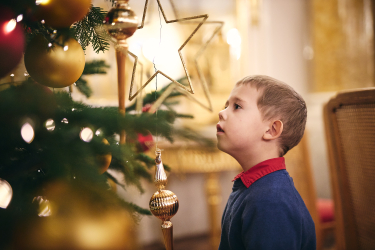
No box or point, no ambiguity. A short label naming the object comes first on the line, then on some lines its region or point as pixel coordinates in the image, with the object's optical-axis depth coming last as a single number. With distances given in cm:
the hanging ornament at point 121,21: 55
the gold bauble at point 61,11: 41
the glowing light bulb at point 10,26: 38
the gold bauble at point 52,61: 42
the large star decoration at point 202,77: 64
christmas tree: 39
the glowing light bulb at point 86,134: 44
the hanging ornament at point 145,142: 68
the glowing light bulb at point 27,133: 40
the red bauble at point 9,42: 39
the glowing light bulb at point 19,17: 40
